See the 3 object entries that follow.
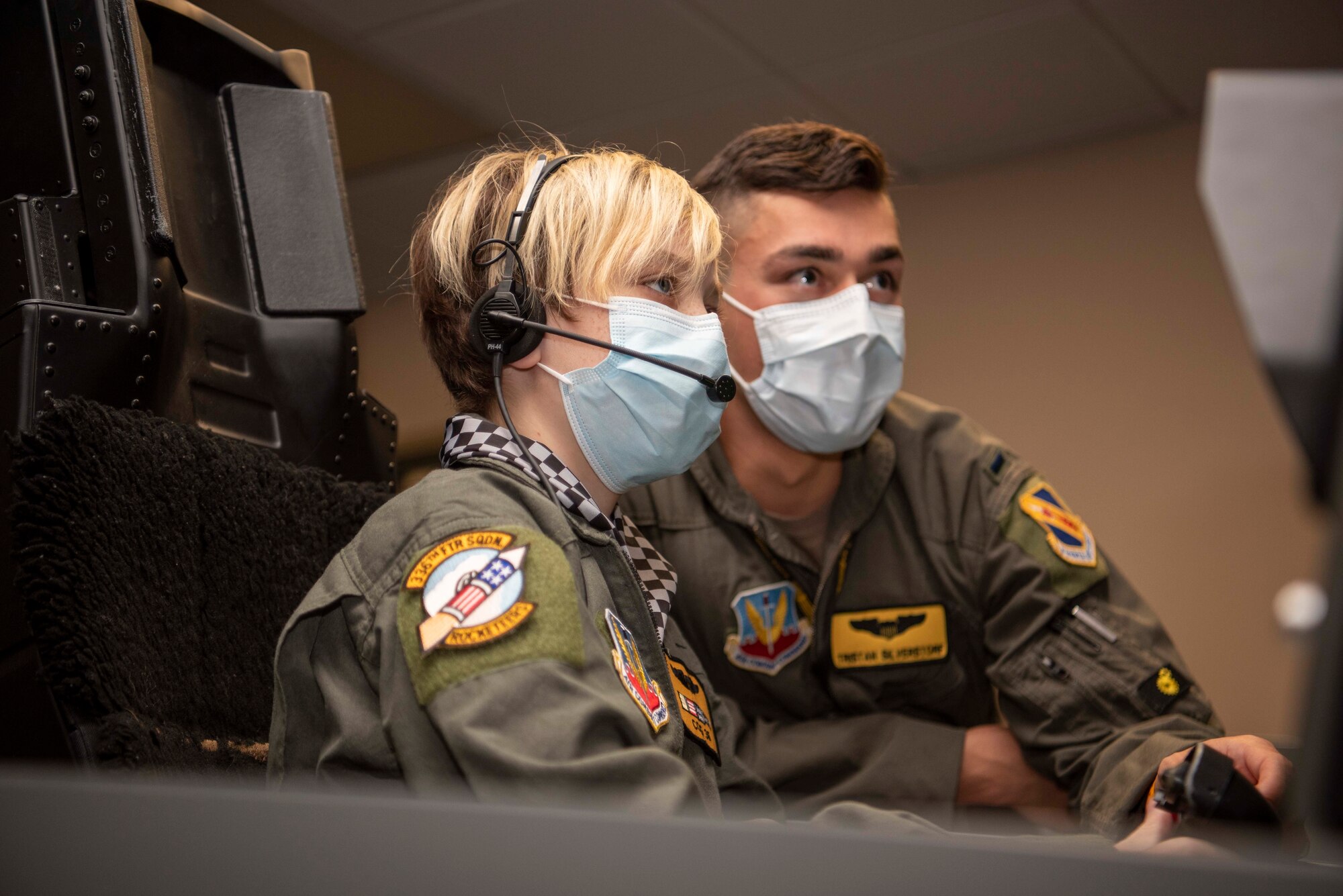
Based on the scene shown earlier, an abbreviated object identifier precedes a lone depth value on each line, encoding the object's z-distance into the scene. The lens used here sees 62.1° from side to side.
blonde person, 0.63
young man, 1.35
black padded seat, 0.77
